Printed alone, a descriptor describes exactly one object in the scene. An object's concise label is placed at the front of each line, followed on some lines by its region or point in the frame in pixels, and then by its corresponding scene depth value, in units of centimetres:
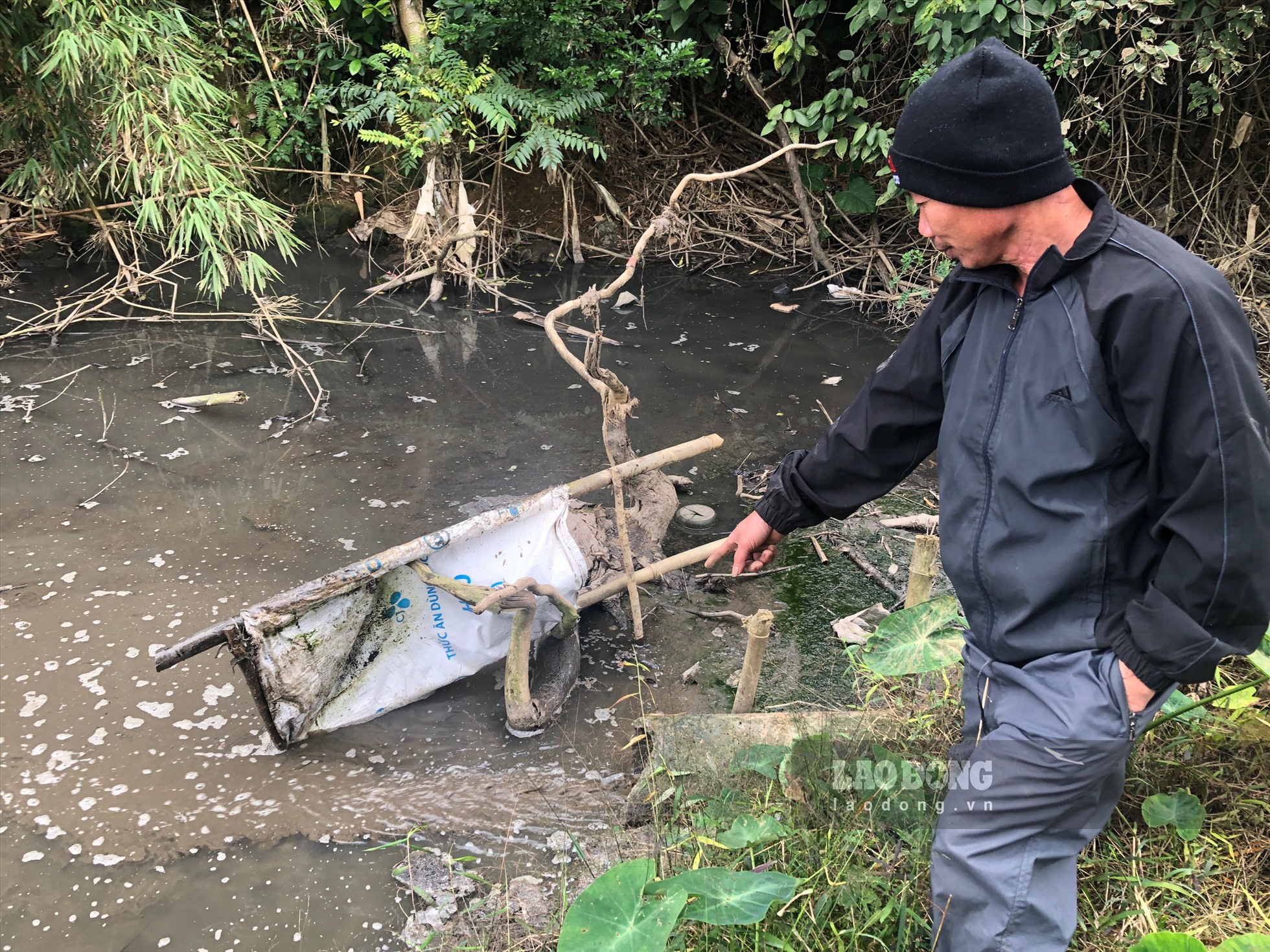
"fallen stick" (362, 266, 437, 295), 735
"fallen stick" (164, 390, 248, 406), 536
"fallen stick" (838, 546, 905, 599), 393
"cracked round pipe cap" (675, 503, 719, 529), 444
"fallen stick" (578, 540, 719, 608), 344
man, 146
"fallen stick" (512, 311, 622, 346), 696
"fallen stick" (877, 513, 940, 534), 439
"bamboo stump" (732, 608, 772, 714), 252
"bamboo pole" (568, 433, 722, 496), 327
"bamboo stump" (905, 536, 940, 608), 271
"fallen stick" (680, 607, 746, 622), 376
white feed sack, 289
